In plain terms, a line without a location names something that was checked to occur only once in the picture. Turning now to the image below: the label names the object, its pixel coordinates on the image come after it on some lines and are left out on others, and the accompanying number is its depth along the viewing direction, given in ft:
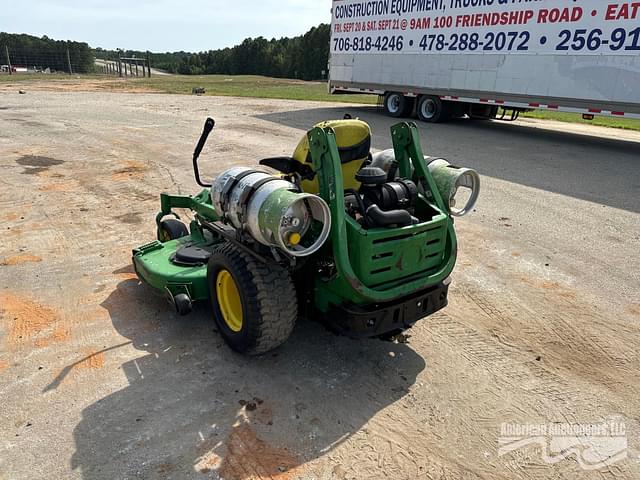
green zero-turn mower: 9.44
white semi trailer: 35.68
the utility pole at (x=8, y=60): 121.33
